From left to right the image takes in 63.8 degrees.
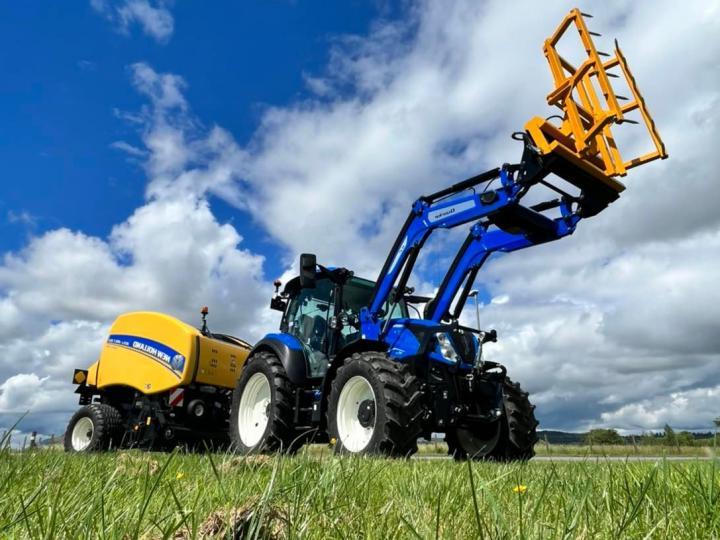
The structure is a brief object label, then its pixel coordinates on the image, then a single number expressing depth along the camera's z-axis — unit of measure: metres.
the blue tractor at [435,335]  6.64
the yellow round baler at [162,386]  9.87
